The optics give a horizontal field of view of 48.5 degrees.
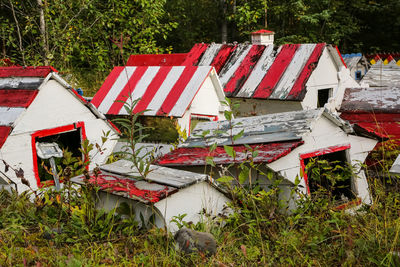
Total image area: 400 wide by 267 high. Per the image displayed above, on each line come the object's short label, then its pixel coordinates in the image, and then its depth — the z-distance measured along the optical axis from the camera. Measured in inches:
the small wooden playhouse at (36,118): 211.9
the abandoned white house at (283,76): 389.7
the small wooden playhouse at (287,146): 187.0
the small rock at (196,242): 132.9
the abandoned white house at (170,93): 308.7
